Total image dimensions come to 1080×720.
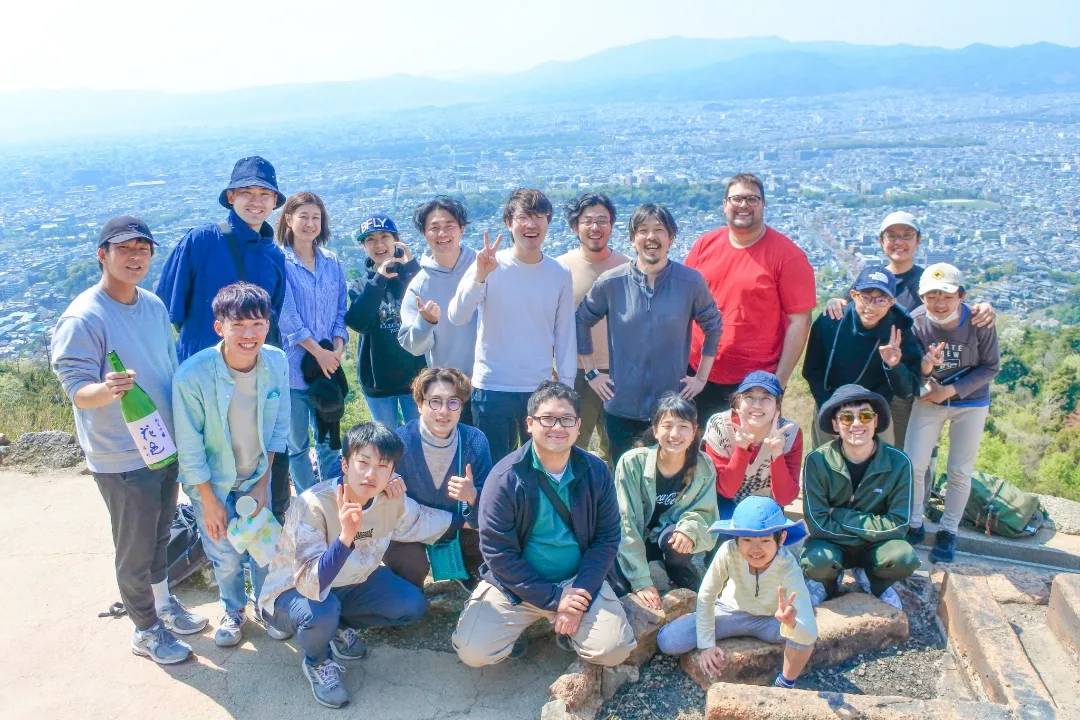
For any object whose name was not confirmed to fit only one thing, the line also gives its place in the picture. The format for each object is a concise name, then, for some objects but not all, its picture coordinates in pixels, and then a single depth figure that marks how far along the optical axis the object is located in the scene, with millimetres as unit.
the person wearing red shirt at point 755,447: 4508
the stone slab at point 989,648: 3584
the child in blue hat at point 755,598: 3713
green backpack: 5676
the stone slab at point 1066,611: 3996
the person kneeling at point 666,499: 4309
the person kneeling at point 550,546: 3900
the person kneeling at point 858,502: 4406
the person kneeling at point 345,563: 3928
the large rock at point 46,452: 7418
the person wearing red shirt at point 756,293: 5055
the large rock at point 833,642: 4020
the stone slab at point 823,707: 3395
